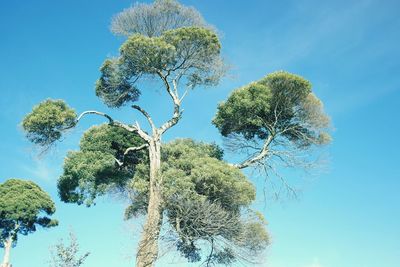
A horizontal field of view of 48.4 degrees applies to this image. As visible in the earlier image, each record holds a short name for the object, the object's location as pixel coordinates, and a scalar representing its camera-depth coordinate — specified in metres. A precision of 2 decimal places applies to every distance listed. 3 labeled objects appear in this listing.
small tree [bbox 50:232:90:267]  13.57
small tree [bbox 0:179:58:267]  26.98
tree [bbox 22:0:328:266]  13.94
